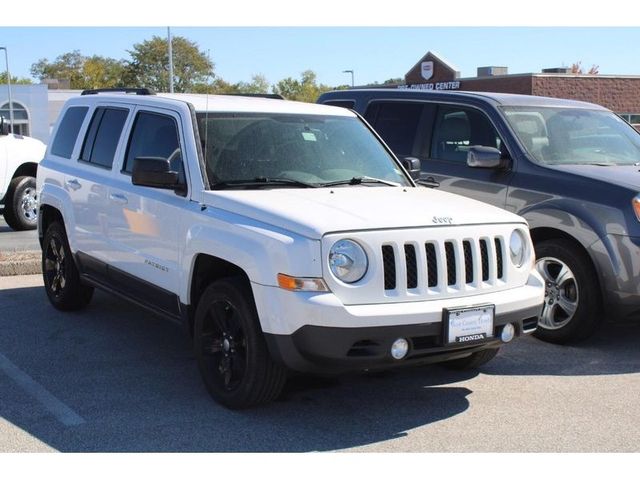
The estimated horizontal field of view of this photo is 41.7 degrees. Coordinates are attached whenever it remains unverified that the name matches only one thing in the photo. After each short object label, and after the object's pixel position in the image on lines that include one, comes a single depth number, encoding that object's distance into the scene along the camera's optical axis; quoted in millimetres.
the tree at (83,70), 75812
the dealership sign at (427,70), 47031
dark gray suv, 6355
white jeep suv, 4508
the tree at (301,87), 77919
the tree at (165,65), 59125
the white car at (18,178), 12703
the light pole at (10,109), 56562
